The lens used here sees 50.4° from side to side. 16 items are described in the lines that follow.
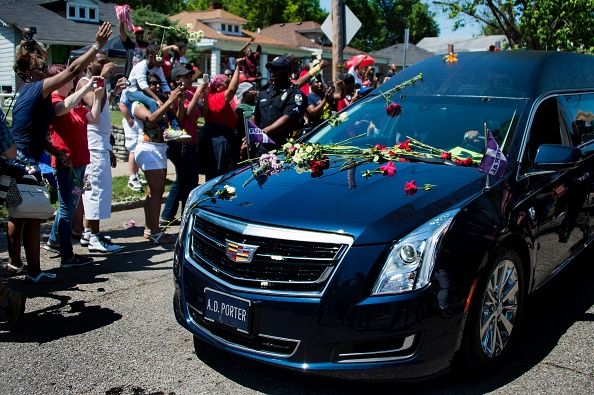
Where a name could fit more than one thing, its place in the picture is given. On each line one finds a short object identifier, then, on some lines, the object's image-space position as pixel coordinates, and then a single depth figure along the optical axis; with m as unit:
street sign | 11.05
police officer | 6.64
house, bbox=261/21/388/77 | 53.72
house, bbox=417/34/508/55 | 40.76
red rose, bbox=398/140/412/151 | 4.41
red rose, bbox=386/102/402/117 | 4.91
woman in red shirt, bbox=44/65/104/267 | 5.80
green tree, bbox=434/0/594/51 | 15.12
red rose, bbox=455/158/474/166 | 4.07
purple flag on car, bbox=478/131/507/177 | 3.73
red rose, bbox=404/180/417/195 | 3.60
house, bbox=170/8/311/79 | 43.34
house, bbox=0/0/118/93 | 34.75
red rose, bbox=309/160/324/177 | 4.08
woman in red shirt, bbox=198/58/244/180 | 7.31
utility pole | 10.99
